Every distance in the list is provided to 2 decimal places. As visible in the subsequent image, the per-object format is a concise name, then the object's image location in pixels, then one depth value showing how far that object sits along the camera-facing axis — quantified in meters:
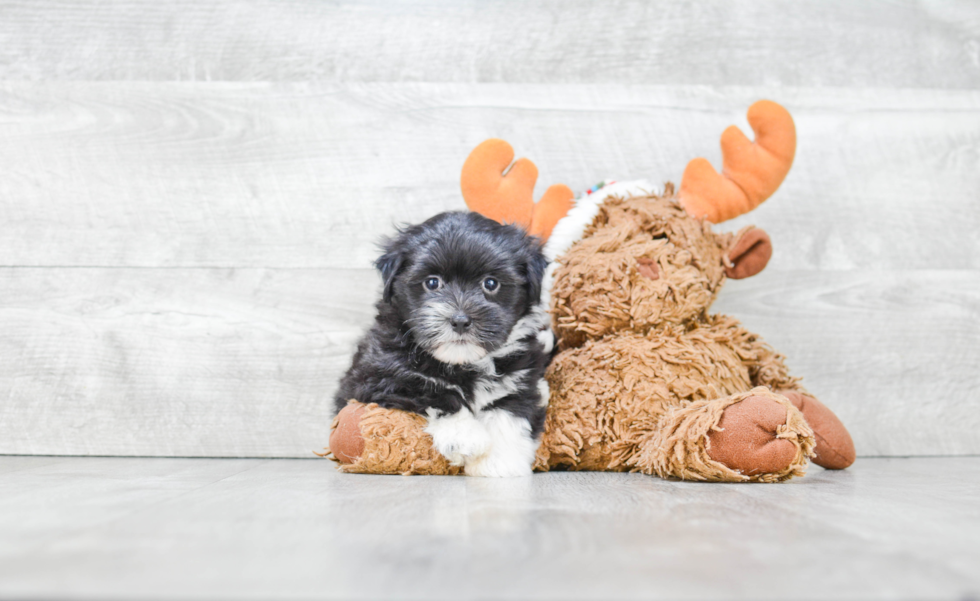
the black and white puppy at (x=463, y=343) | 0.71
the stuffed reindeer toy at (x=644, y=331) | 0.71
